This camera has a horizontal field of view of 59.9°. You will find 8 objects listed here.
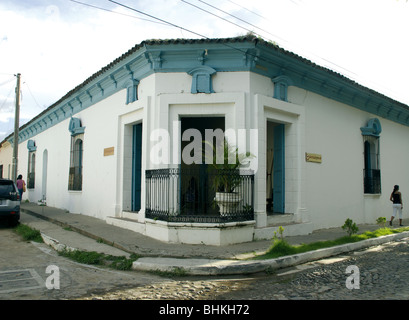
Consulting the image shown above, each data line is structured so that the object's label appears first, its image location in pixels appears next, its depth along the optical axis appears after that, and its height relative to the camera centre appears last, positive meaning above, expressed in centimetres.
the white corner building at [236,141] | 850 +130
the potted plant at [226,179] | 798 +6
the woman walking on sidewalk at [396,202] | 1221 -68
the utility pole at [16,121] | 1560 +272
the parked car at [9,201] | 1038 -60
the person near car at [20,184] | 1590 -14
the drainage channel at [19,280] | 489 -148
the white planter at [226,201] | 795 -43
